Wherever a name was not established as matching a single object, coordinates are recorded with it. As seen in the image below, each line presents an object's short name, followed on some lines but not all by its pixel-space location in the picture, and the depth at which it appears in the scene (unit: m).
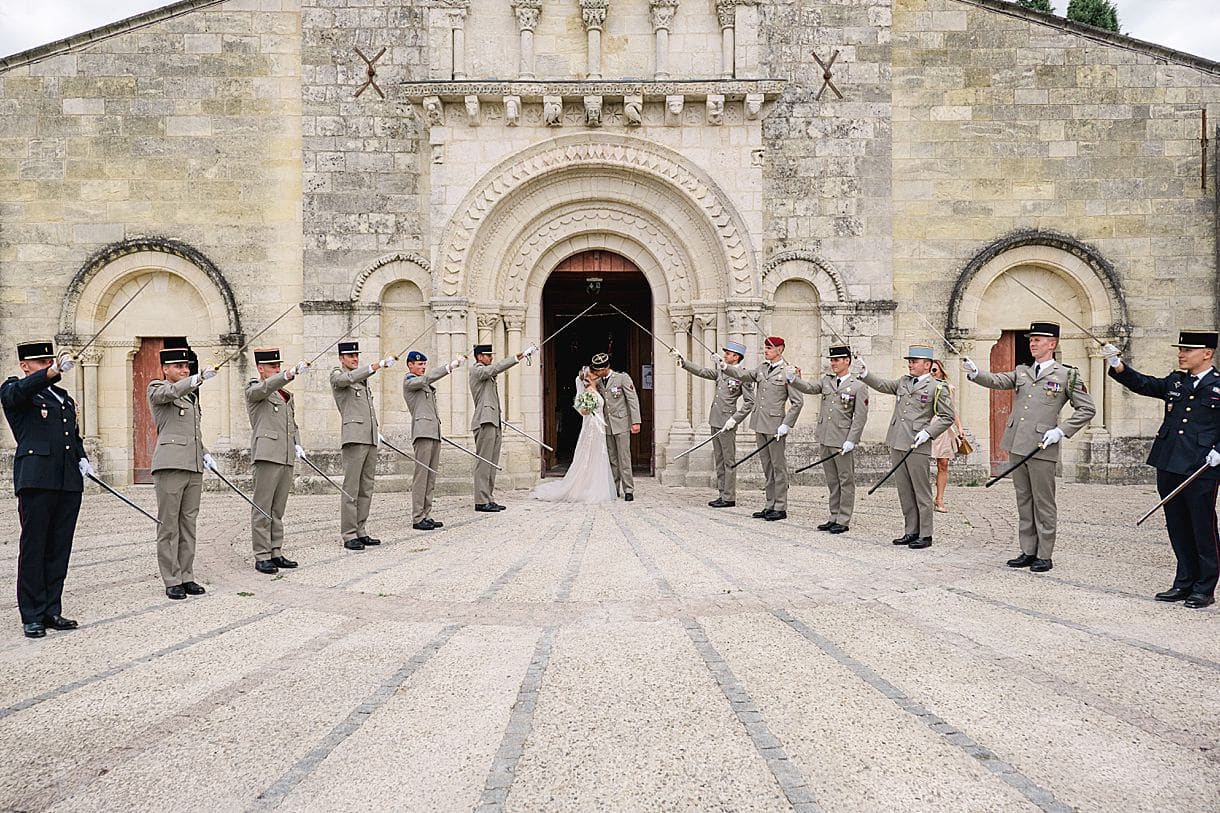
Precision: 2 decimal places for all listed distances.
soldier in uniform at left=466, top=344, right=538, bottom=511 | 9.79
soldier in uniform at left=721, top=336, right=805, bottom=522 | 9.11
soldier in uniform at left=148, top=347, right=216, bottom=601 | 5.91
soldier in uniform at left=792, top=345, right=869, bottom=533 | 8.28
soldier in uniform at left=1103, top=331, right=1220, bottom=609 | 5.50
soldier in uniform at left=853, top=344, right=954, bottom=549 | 7.55
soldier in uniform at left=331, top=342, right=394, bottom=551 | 7.79
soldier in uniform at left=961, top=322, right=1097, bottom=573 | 6.57
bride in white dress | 10.52
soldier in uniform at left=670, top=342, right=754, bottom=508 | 10.07
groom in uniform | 11.08
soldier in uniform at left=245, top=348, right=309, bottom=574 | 6.70
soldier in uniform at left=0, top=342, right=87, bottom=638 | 5.06
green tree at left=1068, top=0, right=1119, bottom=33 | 19.30
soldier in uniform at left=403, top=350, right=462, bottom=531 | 9.00
